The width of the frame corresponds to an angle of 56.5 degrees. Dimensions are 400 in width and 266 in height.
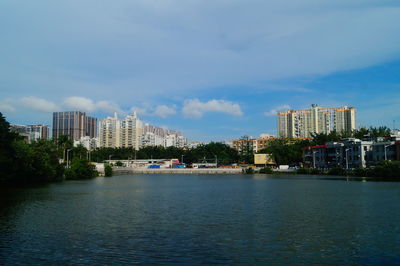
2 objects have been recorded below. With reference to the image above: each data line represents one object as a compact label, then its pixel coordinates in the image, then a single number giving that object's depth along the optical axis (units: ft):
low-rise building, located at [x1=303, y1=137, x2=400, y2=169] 309.63
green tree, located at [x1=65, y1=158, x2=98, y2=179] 294.05
